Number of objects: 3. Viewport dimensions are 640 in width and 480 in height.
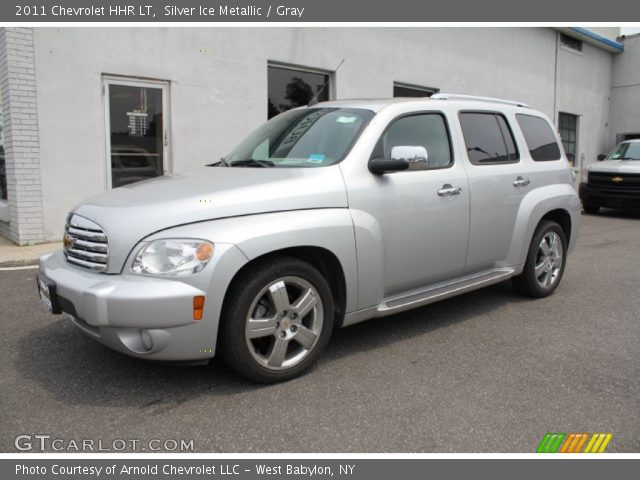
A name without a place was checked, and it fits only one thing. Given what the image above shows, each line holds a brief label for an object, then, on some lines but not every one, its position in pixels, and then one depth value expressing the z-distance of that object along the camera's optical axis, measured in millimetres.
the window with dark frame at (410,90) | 12516
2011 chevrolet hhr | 3016
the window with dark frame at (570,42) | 17844
